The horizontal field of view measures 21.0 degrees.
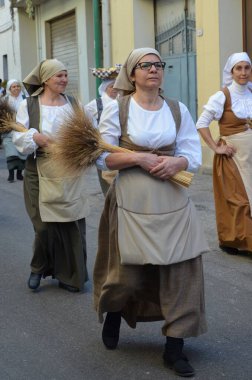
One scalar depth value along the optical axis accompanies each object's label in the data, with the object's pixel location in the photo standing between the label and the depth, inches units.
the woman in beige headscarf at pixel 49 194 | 213.4
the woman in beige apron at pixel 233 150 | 253.6
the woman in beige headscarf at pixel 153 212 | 150.2
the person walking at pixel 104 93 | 263.3
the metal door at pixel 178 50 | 518.0
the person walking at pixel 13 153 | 450.9
